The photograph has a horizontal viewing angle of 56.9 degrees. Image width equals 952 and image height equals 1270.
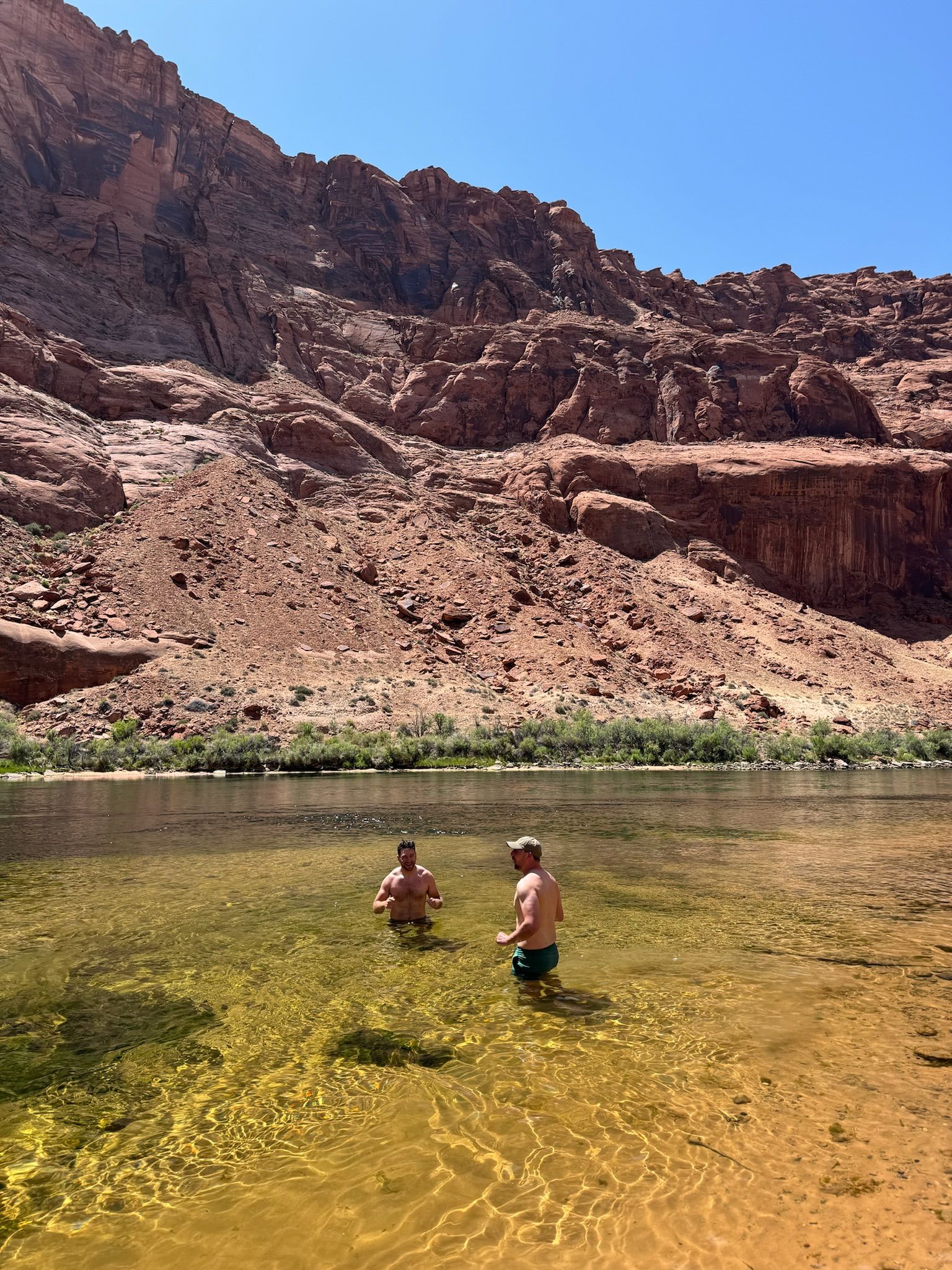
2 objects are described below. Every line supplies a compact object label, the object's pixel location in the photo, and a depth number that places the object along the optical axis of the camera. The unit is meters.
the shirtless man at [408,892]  9.46
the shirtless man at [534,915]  7.10
